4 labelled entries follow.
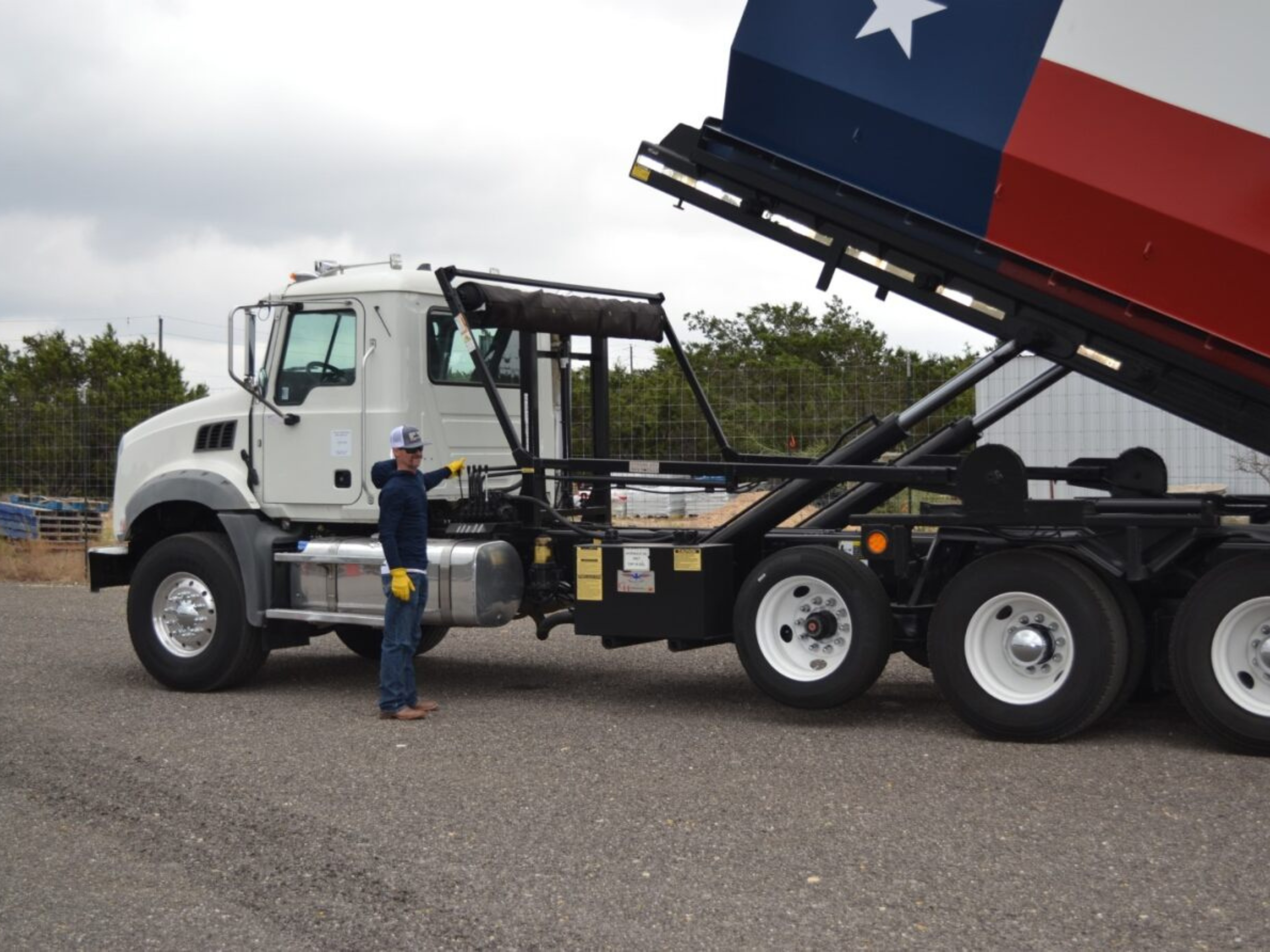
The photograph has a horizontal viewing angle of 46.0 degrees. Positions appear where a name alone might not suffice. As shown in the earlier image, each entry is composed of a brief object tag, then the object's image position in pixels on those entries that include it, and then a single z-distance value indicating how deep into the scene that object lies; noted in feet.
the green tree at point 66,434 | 67.31
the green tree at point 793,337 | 91.09
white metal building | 45.70
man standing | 29.94
